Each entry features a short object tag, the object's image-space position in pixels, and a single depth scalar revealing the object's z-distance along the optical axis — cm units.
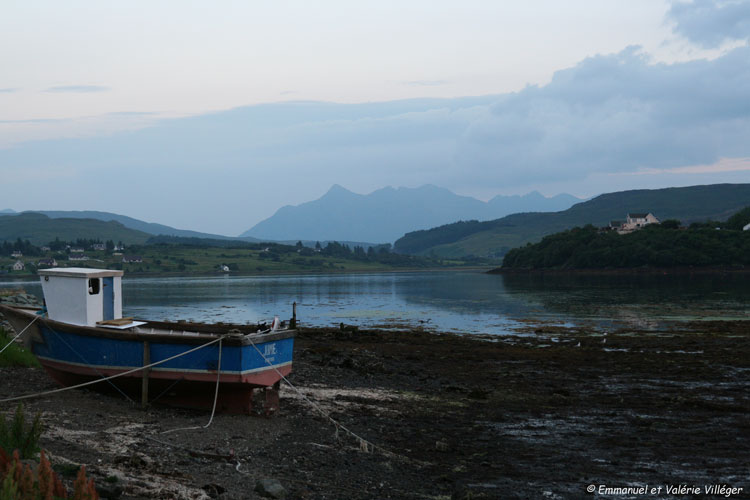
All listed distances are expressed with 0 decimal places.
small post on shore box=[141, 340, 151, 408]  1539
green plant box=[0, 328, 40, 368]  1933
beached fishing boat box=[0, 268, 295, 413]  1504
